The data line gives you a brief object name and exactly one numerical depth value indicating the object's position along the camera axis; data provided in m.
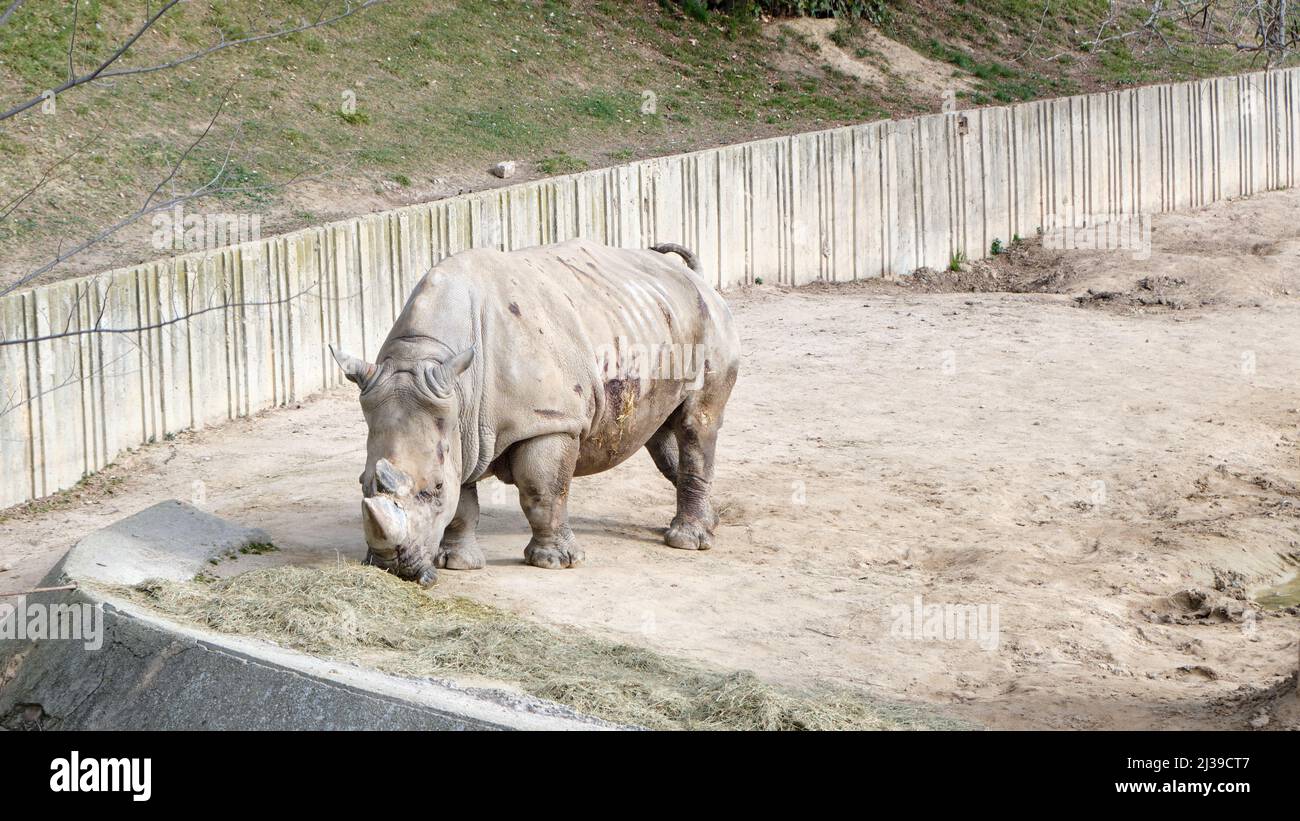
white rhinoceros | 17.19
